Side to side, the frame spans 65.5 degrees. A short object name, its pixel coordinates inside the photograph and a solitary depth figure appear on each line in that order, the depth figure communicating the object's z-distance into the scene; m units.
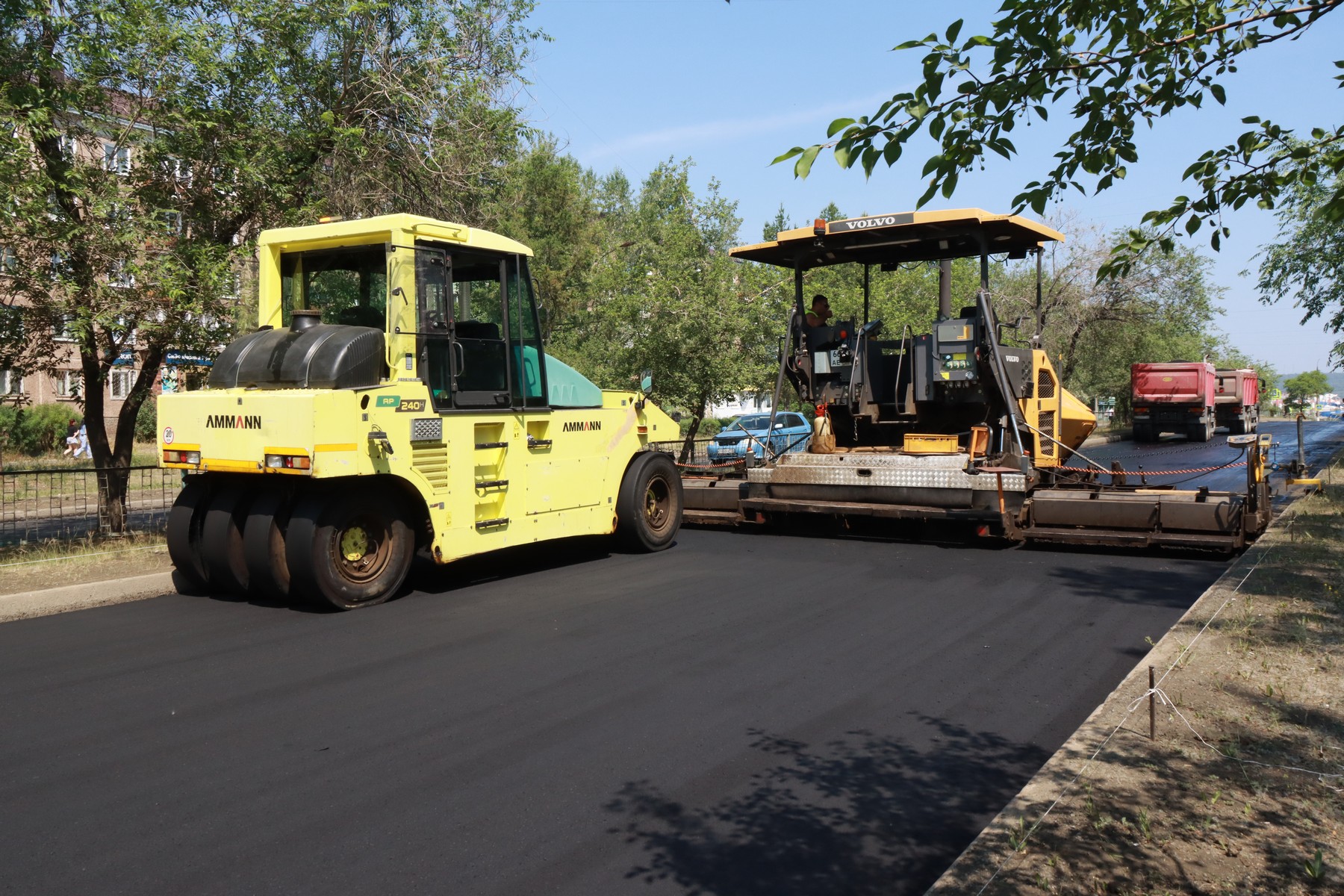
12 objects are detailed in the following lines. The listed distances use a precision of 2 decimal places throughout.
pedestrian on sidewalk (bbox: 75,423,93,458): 29.39
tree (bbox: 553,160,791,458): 19.38
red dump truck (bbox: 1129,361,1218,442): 35.25
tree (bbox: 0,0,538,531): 9.86
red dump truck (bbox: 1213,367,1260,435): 40.12
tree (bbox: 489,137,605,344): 38.12
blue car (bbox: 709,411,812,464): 24.25
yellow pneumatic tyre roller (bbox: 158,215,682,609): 7.89
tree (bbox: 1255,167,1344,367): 22.48
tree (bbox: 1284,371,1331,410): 134.75
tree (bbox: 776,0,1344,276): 3.57
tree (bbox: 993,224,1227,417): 40.56
